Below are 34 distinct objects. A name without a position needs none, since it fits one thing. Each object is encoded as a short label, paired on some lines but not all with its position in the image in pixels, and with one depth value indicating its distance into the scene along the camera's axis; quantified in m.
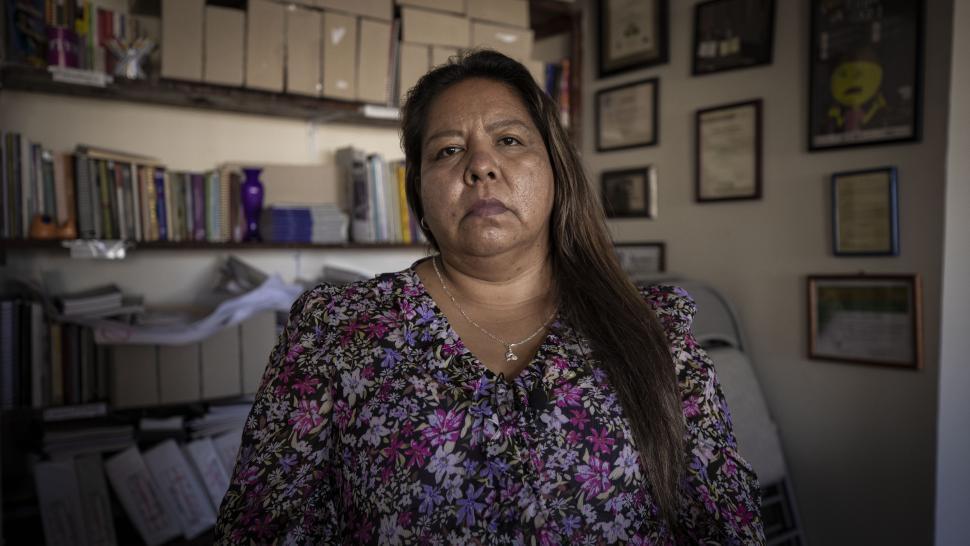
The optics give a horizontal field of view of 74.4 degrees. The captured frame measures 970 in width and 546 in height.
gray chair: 2.05
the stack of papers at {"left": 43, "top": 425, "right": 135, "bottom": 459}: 1.84
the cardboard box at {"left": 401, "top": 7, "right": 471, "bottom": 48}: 2.38
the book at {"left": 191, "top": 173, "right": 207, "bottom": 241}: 2.10
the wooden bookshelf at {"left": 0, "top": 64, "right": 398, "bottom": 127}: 1.95
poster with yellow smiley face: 1.90
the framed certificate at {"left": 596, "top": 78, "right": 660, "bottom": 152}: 2.64
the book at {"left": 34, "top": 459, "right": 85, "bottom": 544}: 1.80
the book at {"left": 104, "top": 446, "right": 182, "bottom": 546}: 1.90
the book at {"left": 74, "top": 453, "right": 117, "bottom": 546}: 1.84
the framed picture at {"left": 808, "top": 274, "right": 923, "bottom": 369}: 1.92
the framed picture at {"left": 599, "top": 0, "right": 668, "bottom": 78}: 2.58
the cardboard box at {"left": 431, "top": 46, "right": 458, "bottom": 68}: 2.46
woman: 1.03
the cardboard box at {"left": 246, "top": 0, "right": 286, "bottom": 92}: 2.10
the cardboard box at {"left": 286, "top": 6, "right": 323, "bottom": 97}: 2.17
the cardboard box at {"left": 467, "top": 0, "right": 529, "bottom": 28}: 2.54
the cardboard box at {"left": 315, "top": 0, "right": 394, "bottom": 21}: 2.24
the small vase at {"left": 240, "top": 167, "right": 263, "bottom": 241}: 2.21
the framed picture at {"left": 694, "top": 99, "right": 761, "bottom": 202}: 2.30
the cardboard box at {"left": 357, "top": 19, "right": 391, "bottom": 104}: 2.30
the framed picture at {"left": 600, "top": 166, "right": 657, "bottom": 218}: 2.65
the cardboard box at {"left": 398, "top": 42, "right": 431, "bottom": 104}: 2.38
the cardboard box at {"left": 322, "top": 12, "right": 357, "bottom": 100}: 2.24
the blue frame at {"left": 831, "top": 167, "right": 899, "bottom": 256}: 1.94
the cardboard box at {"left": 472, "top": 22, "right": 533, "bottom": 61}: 2.54
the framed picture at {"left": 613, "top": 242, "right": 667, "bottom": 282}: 2.64
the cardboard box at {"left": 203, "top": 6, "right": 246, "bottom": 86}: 2.03
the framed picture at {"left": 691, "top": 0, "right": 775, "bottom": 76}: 2.26
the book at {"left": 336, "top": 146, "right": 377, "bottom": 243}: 2.40
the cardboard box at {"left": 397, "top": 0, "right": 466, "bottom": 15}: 2.39
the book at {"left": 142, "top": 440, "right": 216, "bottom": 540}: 1.95
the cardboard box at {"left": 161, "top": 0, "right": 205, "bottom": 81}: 1.96
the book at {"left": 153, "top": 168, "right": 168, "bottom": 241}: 2.03
